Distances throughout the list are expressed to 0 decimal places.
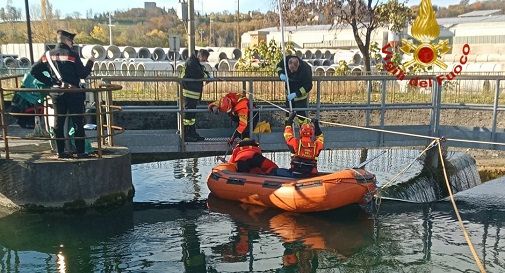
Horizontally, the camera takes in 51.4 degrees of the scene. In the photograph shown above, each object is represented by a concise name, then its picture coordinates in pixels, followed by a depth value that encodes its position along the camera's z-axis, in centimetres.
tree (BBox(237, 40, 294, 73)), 2100
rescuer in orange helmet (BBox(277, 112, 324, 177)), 805
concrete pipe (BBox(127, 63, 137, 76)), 2910
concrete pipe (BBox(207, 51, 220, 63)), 4288
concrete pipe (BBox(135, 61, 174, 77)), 2821
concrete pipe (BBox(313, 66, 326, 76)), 2681
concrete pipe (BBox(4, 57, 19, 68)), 3151
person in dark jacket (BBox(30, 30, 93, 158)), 774
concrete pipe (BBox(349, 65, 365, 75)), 2282
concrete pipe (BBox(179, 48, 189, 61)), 4347
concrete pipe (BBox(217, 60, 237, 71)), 3244
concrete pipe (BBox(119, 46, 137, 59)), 4406
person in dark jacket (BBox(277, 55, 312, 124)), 964
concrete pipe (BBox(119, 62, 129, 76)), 3074
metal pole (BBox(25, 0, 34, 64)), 2081
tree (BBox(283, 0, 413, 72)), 2302
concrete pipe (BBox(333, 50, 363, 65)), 3847
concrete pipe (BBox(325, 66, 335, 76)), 2625
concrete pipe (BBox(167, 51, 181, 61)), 4519
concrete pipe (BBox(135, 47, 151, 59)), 4525
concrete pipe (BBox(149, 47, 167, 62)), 4478
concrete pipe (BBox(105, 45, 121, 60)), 4244
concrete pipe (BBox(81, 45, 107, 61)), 3907
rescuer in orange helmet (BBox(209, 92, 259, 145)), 908
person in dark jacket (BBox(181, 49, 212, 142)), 965
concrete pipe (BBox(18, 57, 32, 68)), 3424
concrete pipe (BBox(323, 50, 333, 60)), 4514
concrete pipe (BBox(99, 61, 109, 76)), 3238
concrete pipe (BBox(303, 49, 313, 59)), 4606
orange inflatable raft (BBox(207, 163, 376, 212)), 794
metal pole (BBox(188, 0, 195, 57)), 1844
